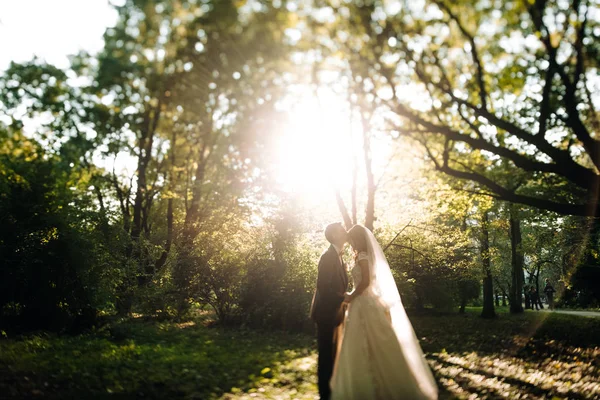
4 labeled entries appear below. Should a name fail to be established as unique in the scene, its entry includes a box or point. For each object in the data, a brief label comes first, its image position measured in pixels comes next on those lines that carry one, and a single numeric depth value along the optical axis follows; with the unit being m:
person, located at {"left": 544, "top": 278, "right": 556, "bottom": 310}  33.25
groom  6.41
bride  5.82
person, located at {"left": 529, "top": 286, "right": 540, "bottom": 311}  35.16
